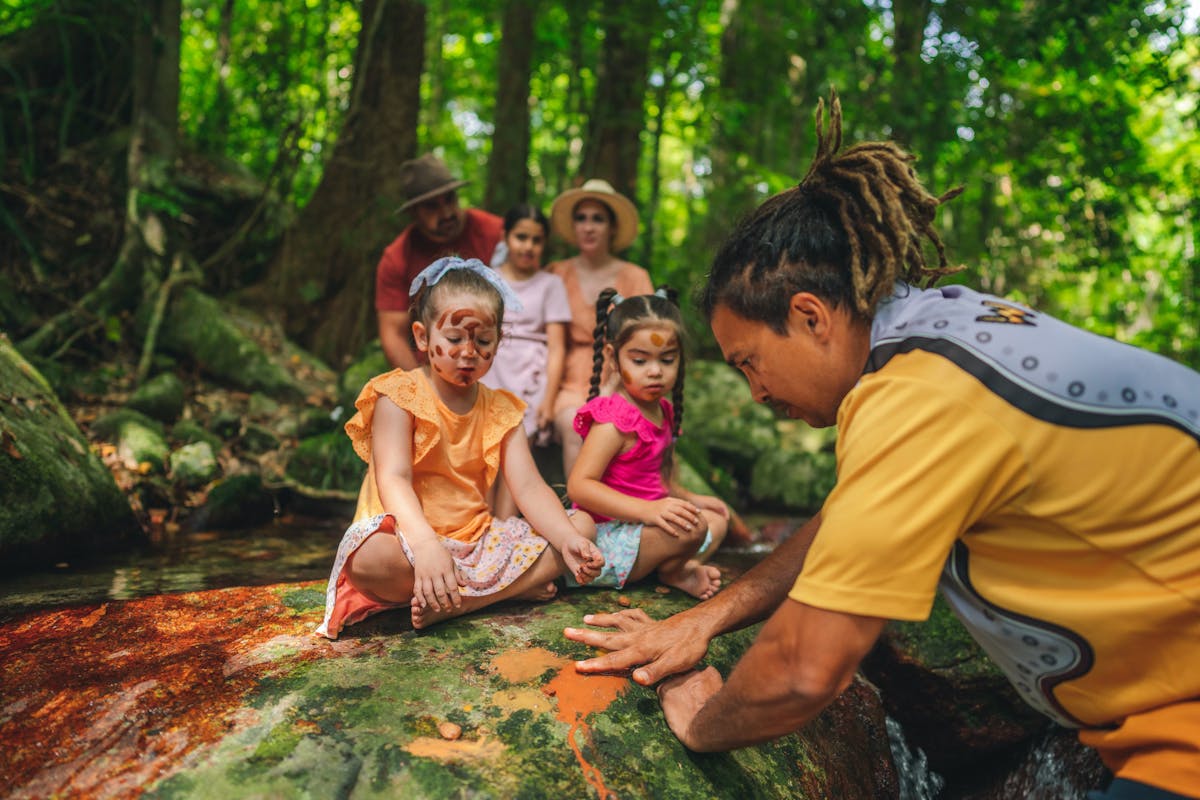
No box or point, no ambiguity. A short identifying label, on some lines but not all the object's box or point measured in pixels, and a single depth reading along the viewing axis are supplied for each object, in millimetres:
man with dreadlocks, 1417
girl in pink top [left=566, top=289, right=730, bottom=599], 3102
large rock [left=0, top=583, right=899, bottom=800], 1708
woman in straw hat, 5062
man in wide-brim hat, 5258
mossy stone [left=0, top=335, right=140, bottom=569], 3395
